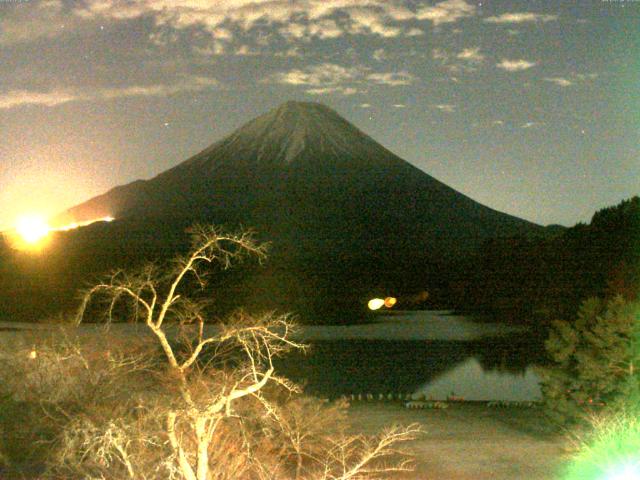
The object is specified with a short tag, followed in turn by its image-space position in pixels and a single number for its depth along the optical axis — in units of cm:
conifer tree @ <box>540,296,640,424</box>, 1386
